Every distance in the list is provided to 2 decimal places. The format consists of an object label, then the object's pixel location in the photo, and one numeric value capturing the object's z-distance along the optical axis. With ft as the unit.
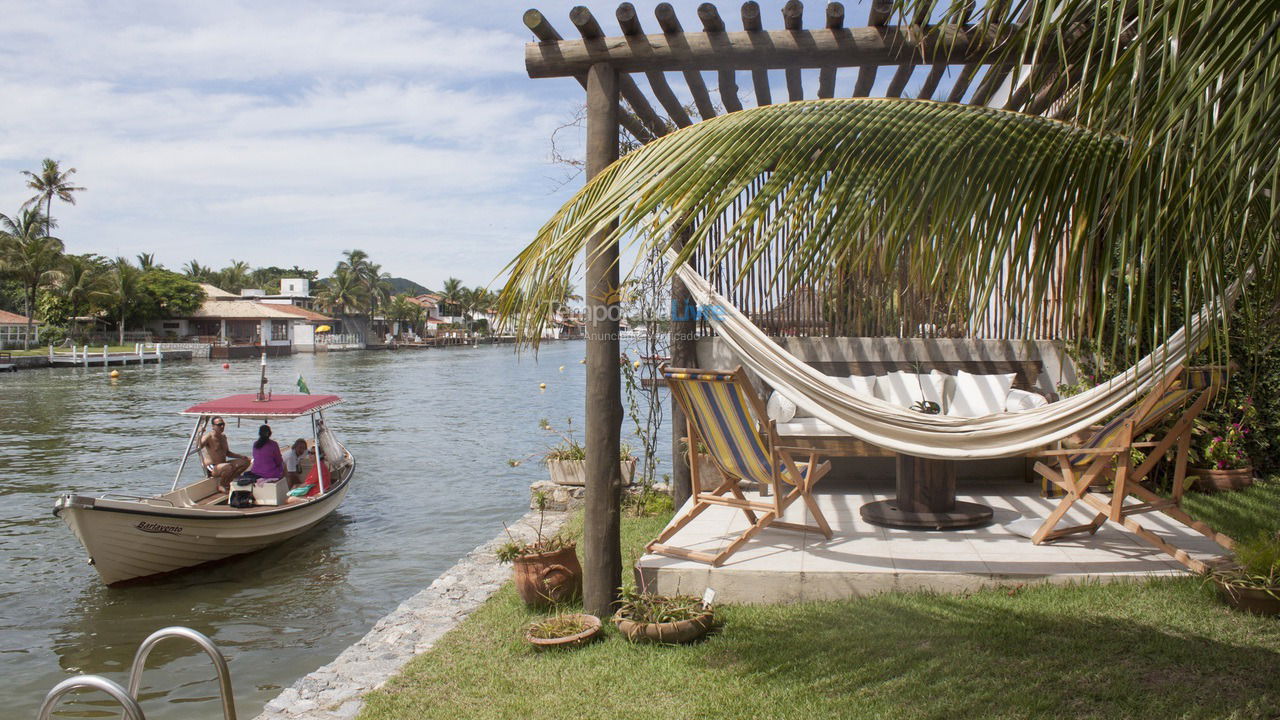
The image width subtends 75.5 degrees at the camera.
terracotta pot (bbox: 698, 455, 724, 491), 20.38
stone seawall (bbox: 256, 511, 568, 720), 11.41
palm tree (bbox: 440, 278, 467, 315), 301.02
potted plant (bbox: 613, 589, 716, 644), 11.00
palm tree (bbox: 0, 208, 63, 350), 131.85
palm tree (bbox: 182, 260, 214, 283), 242.99
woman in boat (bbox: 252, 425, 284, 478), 26.58
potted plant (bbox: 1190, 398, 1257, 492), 18.53
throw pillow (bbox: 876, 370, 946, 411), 19.57
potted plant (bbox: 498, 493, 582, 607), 13.26
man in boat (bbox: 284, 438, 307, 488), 29.50
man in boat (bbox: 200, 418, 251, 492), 27.37
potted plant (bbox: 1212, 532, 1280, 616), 10.39
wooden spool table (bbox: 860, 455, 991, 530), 14.82
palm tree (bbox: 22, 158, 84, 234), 156.87
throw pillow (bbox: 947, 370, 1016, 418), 18.94
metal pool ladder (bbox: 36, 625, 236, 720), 5.70
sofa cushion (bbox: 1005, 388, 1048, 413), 18.35
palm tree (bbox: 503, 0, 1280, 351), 5.70
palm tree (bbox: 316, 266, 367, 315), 225.35
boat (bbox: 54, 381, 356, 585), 22.04
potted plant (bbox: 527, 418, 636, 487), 27.43
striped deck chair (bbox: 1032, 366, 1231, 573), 12.36
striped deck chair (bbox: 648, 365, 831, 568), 12.87
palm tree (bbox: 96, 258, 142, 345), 143.79
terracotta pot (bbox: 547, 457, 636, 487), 27.45
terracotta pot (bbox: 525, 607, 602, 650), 11.21
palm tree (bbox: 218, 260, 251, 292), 250.57
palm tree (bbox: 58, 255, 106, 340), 138.00
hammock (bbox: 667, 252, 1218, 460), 11.89
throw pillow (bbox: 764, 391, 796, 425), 19.81
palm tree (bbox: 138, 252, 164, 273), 197.16
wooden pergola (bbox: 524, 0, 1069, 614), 10.50
